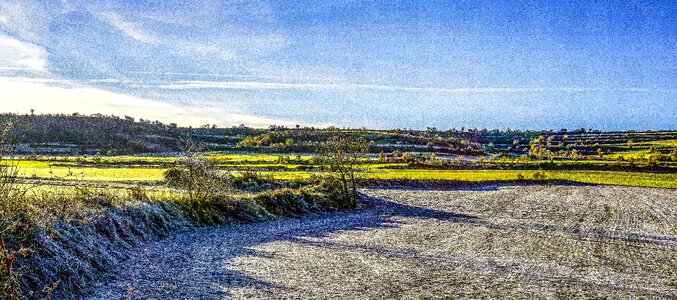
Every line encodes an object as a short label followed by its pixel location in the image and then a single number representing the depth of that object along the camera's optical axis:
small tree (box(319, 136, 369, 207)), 35.72
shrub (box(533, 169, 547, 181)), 64.07
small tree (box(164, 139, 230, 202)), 25.98
